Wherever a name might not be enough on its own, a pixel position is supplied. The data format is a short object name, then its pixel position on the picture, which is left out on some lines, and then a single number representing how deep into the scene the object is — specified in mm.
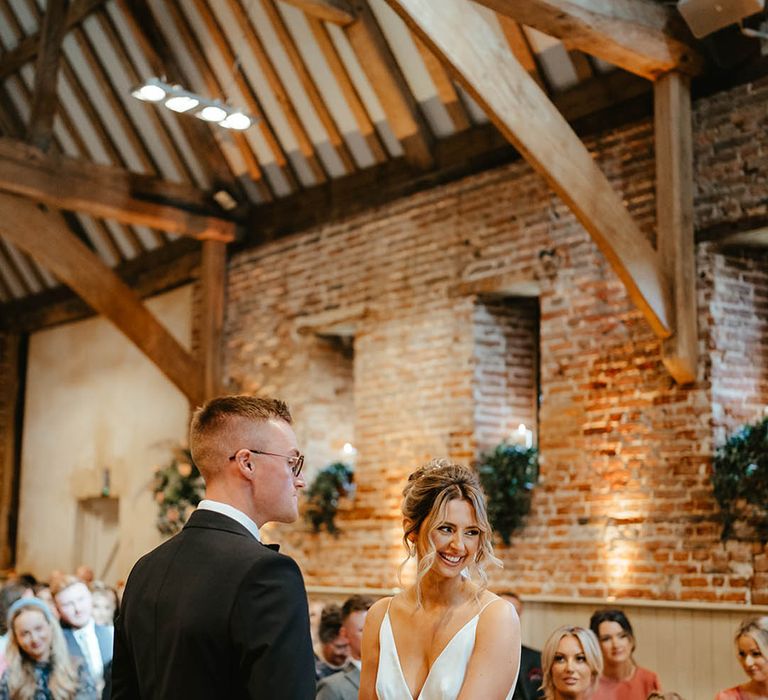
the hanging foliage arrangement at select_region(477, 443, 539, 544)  8070
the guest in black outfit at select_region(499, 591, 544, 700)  5360
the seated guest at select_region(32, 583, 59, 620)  5540
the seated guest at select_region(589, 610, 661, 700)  5637
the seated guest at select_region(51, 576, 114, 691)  5402
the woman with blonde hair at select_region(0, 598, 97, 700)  4887
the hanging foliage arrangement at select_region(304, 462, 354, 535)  9570
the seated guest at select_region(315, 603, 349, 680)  5195
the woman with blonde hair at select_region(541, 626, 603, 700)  4359
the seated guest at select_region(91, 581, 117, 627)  7141
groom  2113
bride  2652
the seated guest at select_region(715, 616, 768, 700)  4832
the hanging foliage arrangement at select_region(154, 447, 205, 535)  10422
